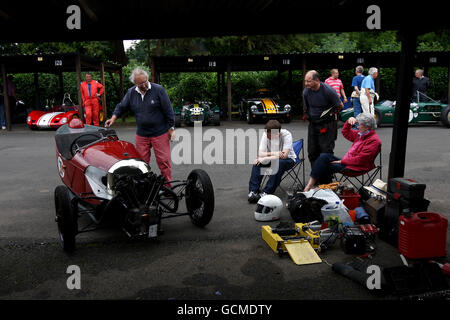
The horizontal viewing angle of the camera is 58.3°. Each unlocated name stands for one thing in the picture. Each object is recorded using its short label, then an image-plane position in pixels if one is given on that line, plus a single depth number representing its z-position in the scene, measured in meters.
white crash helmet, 5.15
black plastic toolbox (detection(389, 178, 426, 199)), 3.98
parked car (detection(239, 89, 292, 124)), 16.89
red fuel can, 3.86
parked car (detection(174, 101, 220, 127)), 16.43
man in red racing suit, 14.90
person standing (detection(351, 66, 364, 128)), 13.36
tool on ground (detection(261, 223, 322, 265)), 3.97
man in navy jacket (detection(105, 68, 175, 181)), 5.97
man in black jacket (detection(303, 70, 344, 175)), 6.40
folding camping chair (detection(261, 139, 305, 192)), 6.23
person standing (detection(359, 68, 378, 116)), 12.33
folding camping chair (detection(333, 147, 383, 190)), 5.54
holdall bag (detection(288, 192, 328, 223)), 4.84
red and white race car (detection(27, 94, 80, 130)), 15.96
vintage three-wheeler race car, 4.15
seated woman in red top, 5.42
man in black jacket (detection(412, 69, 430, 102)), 15.78
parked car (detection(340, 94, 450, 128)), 15.11
